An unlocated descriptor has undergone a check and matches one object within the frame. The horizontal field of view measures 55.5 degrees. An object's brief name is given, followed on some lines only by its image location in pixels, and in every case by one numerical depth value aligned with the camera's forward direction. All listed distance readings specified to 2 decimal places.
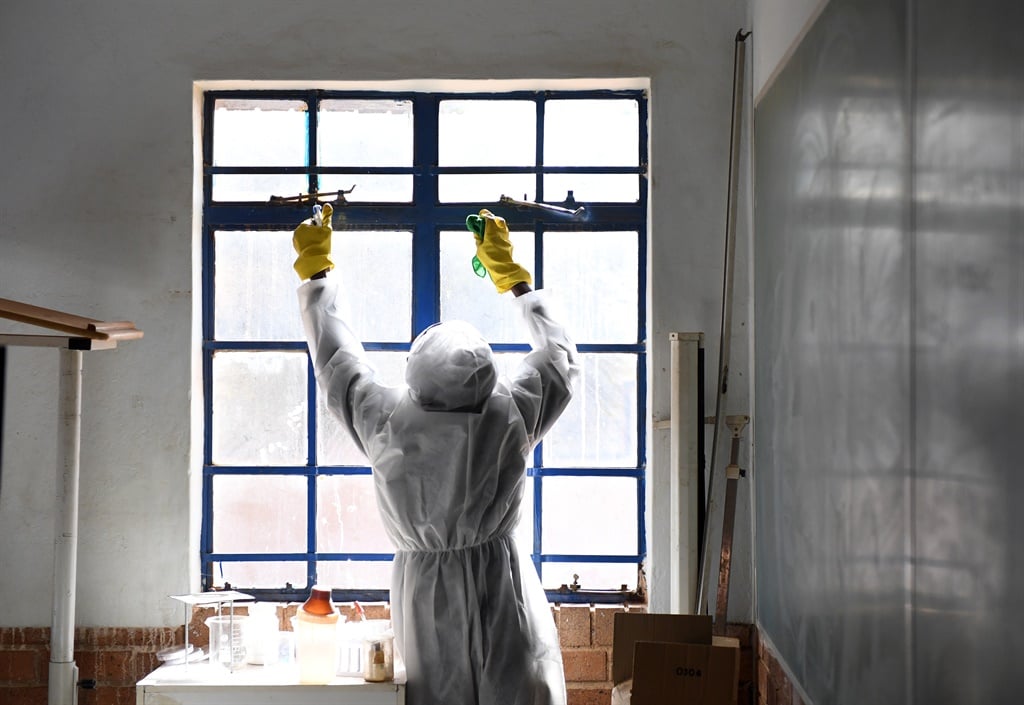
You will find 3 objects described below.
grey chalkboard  1.12
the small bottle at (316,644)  2.41
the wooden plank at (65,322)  2.36
